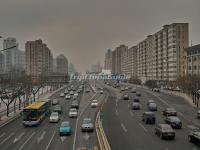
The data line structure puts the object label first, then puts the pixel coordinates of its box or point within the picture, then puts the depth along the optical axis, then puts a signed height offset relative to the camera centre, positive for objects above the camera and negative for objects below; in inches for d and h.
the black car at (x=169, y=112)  2142.0 -251.4
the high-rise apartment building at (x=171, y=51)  6031.0 +474.4
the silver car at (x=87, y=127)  1565.0 -254.5
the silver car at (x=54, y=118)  1932.8 -259.4
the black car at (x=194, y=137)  1233.9 -245.5
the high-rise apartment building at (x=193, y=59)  4729.3 +233.8
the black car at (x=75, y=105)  2713.3 -256.5
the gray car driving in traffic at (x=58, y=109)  2367.9 -255.1
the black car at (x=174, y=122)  1648.6 -246.6
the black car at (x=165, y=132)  1354.6 -241.1
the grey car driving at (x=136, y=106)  2620.6 -255.3
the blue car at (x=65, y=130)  1490.5 -255.7
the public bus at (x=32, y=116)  1809.8 -232.8
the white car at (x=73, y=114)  2142.0 -261.9
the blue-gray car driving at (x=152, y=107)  2546.8 -255.2
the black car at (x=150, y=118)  1830.3 -245.4
